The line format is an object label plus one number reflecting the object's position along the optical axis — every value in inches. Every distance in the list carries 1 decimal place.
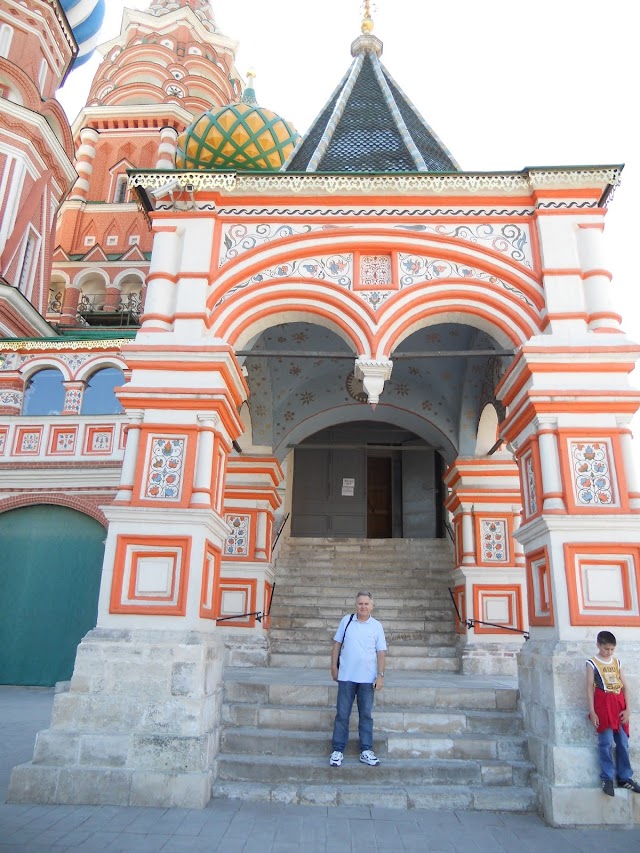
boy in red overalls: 166.7
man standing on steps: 181.2
